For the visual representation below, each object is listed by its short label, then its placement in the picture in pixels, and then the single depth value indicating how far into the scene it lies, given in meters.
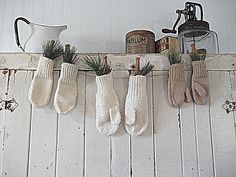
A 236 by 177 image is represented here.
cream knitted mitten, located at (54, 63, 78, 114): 1.07
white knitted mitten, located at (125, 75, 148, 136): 1.06
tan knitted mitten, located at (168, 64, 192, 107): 1.09
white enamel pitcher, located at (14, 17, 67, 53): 1.15
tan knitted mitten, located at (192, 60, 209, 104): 1.10
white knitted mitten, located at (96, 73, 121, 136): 1.05
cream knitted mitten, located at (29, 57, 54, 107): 1.07
